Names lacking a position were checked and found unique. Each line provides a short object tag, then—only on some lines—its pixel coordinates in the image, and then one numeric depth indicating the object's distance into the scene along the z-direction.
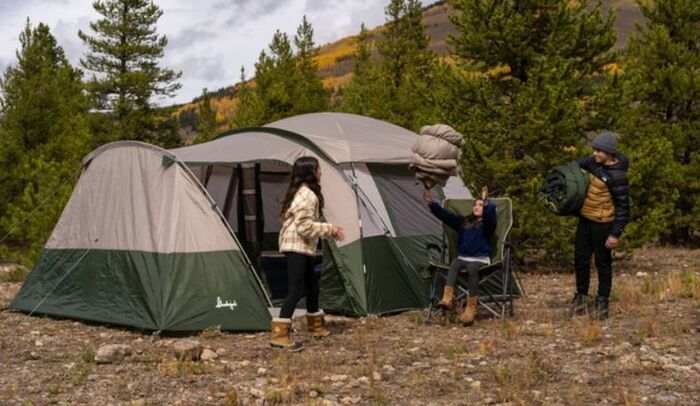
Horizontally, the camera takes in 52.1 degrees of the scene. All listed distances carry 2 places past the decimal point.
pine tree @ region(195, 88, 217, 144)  33.87
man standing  7.25
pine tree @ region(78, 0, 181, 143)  27.47
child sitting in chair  7.59
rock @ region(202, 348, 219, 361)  6.16
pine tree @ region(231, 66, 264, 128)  22.31
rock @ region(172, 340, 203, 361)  6.04
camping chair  7.80
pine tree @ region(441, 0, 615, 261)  10.92
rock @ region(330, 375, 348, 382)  5.45
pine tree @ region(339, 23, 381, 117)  26.06
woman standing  6.62
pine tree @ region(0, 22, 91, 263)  16.80
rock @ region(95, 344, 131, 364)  6.04
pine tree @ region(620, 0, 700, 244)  16.08
